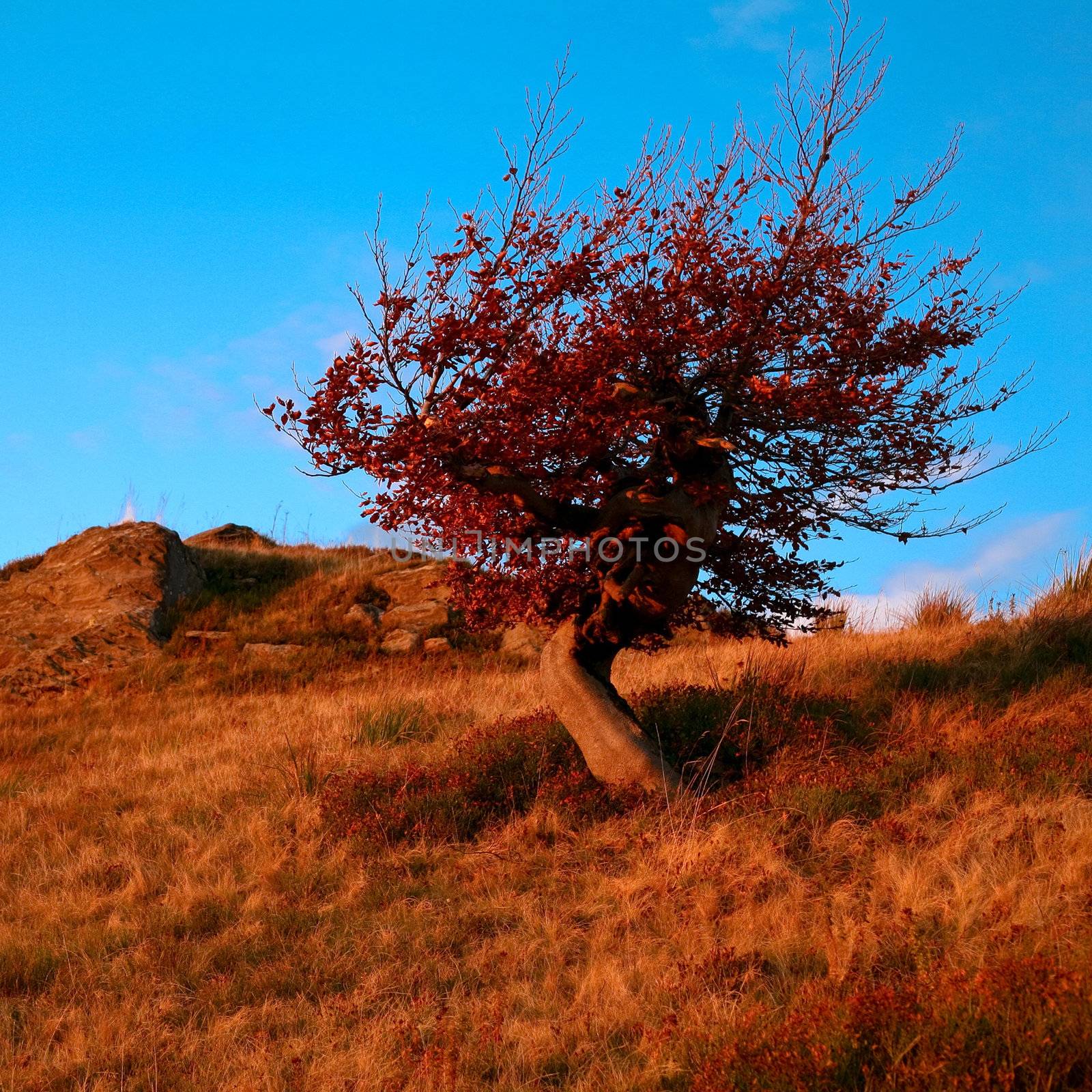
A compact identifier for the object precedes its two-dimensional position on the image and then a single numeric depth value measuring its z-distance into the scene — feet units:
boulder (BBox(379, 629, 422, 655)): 62.75
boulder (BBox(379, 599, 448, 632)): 65.62
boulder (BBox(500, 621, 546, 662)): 62.80
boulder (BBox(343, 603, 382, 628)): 66.59
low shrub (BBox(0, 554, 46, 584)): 76.84
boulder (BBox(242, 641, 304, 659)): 61.82
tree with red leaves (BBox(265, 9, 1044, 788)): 28.53
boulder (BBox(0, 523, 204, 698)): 63.05
